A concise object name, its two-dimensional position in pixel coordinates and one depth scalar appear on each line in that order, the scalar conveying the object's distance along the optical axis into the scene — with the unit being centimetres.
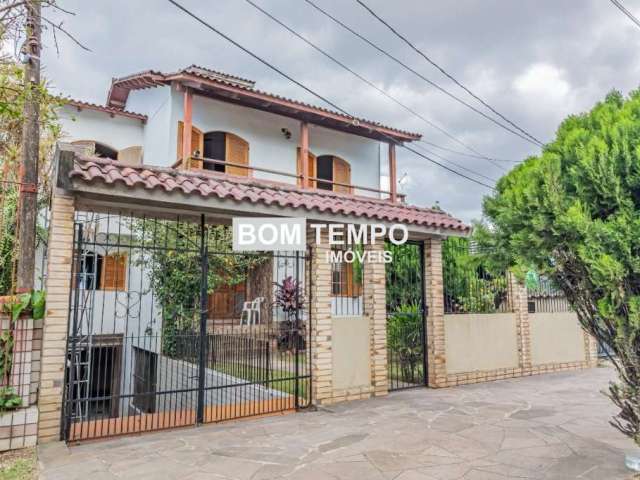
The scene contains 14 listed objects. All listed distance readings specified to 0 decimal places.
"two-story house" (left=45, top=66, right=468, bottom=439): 578
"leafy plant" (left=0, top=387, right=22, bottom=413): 475
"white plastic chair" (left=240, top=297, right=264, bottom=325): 1215
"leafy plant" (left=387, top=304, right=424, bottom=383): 875
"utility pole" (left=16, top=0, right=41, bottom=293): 544
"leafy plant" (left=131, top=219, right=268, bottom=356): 1141
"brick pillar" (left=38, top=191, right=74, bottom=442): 499
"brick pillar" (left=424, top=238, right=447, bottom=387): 831
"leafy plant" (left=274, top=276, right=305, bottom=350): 679
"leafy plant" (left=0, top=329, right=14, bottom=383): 487
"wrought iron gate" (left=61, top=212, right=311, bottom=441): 573
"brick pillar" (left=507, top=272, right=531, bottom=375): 966
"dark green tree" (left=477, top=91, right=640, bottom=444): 365
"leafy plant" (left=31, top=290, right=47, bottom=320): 509
